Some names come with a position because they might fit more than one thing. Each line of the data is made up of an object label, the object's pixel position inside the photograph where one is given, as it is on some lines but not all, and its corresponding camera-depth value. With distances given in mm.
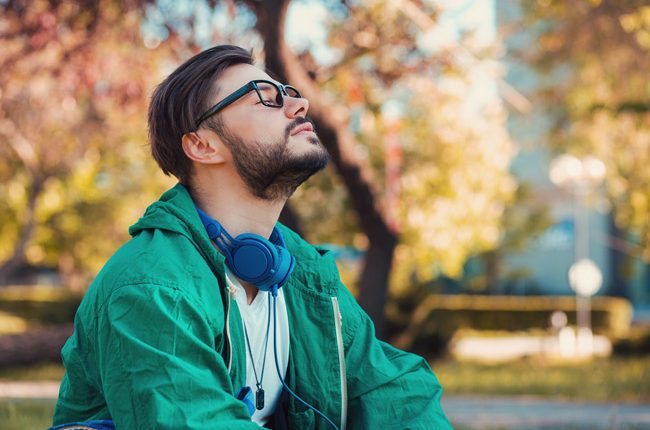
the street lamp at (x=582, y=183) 16141
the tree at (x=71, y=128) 7820
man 2100
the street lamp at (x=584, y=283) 17531
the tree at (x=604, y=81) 10172
